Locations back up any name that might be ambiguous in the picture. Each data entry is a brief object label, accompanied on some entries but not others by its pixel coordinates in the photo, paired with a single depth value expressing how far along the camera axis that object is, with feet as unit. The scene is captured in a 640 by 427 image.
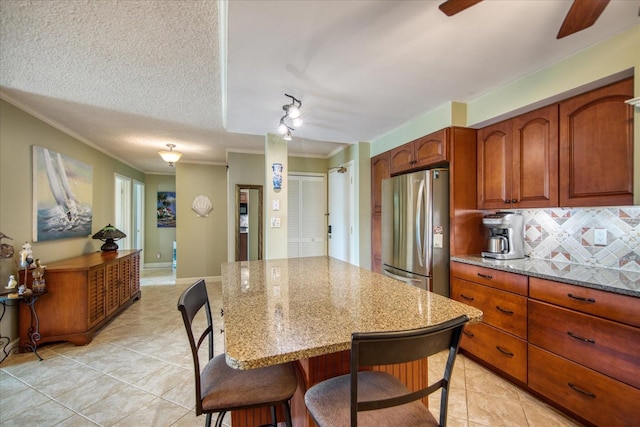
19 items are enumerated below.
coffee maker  7.44
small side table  7.86
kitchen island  2.71
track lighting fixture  6.75
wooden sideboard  8.70
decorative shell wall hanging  17.30
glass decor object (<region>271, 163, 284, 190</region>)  11.23
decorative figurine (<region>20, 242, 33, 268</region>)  8.03
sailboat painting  9.37
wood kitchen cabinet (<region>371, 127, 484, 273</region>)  8.19
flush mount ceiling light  13.28
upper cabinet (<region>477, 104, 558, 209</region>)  6.56
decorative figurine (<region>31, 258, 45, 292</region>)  8.18
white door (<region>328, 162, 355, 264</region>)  13.32
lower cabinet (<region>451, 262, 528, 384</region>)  6.21
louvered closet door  15.33
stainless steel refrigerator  8.36
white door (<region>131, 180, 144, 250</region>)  20.06
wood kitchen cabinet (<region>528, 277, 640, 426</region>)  4.56
